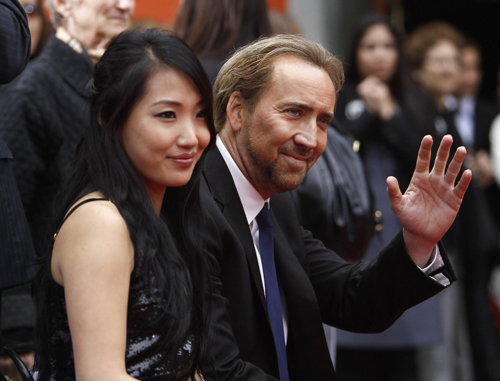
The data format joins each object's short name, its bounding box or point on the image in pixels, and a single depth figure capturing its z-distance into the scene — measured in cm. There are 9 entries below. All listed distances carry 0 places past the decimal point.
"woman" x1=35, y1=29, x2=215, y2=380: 343
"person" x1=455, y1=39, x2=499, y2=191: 1071
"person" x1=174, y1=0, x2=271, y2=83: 674
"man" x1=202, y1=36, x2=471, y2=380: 479
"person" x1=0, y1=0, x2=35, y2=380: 401
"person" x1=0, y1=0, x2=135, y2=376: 514
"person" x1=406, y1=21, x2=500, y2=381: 958
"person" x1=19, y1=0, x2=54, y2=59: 642
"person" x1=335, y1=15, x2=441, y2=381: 838
